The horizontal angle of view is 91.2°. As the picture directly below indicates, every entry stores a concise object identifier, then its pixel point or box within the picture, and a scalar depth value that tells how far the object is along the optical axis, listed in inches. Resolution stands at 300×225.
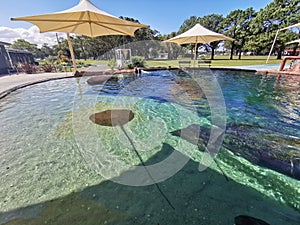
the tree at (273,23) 889.5
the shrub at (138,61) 526.5
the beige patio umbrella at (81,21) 138.3
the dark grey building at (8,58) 524.7
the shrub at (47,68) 515.7
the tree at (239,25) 1135.6
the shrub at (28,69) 473.7
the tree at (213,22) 1354.6
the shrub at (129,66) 473.9
